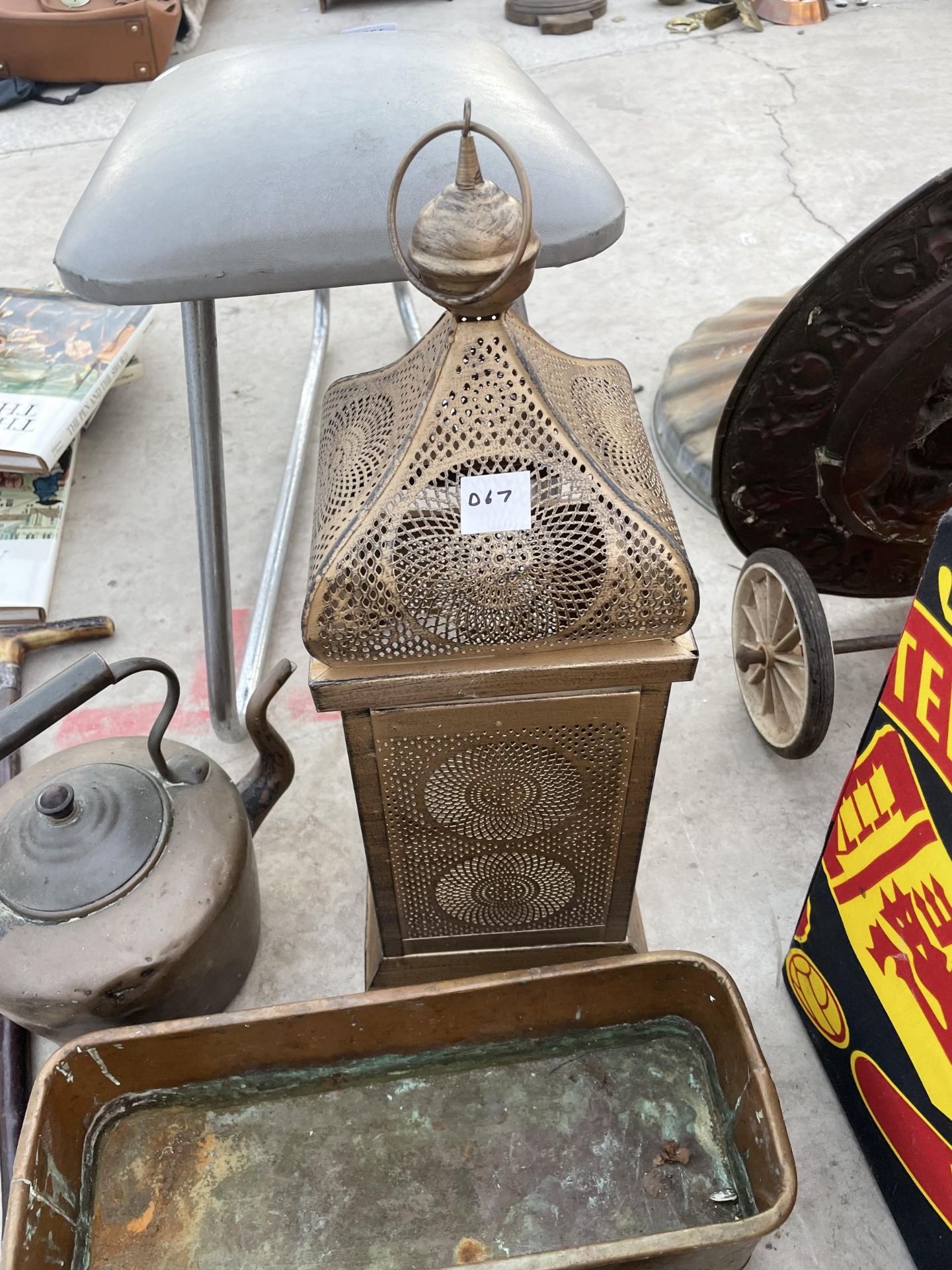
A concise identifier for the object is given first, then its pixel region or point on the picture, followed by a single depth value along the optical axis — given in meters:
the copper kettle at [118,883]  1.17
